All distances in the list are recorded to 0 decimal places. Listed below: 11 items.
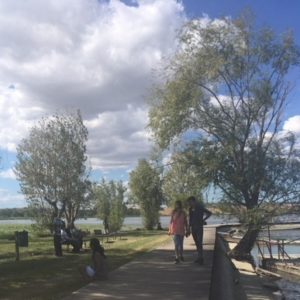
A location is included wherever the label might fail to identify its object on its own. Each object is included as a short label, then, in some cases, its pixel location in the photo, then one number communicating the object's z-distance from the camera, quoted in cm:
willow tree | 1606
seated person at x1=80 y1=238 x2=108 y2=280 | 805
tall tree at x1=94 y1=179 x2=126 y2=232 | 2871
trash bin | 1256
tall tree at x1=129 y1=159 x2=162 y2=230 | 3594
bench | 1968
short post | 1178
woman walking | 961
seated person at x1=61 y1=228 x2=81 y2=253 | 1322
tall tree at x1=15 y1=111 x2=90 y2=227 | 2720
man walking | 947
